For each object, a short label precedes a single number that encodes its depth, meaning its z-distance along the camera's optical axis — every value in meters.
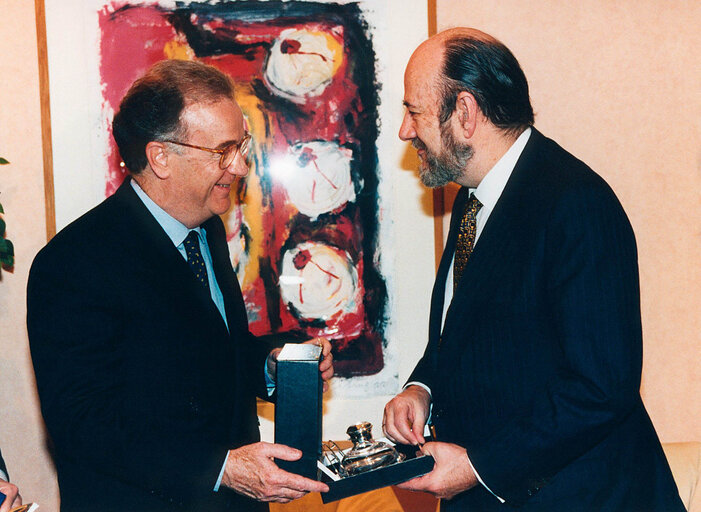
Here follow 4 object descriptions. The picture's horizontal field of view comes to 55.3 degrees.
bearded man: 1.58
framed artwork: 2.69
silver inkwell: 1.67
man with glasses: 1.67
